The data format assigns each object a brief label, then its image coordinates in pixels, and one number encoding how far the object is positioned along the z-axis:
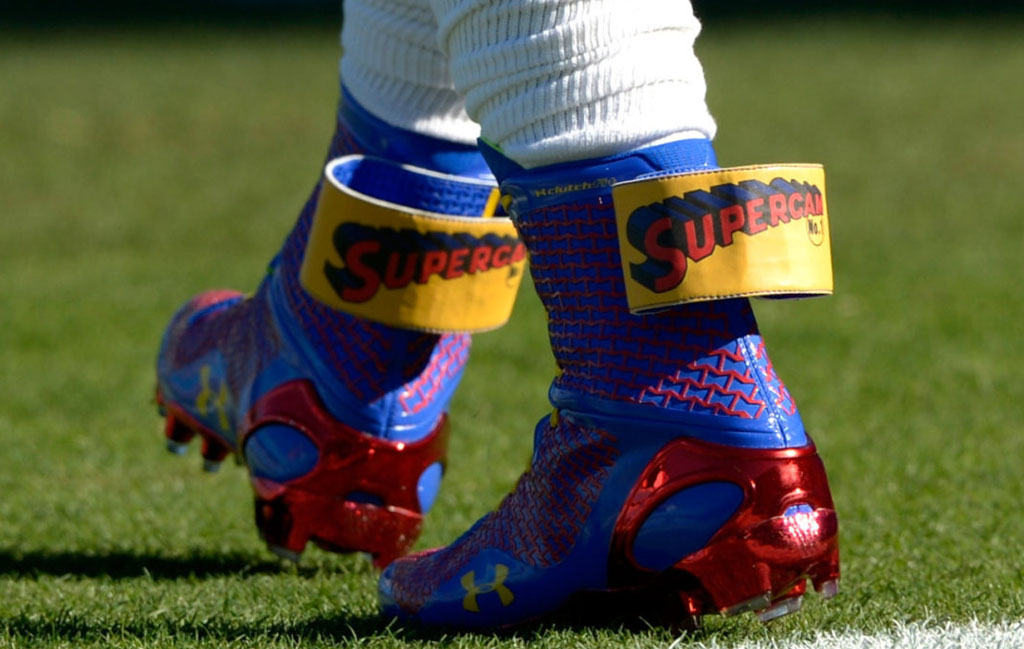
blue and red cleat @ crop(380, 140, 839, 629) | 8.31
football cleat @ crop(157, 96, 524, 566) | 8.56
